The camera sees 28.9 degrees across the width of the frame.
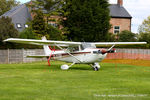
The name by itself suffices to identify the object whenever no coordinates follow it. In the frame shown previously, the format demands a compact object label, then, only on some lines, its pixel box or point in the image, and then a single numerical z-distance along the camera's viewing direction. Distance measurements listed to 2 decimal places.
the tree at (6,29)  32.94
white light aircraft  19.53
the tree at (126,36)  50.59
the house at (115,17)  60.06
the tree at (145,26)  63.83
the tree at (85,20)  41.72
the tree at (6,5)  81.44
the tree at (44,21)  38.84
